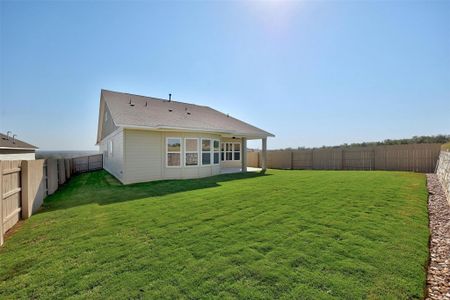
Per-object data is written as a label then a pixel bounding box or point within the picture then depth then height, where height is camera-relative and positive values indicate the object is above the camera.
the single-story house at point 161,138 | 11.56 +0.65
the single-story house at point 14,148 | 20.51 +0.13
